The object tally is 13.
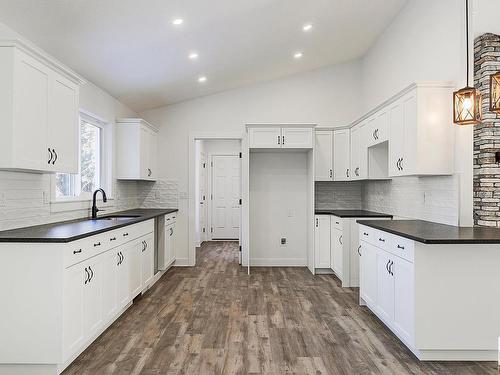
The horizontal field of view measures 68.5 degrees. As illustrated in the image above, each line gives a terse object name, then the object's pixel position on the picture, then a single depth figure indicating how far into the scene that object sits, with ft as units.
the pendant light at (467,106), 9.41
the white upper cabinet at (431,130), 11.12
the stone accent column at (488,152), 10.64
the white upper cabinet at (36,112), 8.24
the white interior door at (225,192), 30.09
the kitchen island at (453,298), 8.71
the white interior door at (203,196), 28.37
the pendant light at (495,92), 7.72
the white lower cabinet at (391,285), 9.13
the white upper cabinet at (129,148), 17.25
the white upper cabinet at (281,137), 18.30
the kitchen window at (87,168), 13.21
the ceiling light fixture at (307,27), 14.14
